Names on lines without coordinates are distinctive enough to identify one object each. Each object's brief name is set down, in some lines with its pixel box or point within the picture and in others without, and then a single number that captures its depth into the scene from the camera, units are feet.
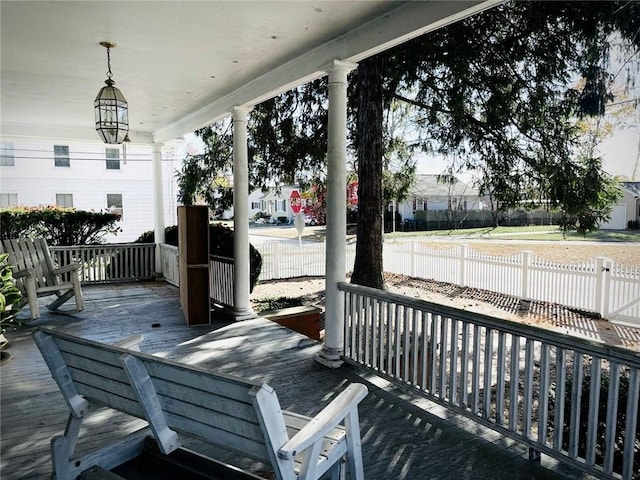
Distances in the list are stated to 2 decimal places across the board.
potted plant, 14.21
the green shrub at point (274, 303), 25.81
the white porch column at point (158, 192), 31.19
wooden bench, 5.31
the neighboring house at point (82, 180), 49.65
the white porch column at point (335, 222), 14.11
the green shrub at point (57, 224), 29.89
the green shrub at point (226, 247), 24.31
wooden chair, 20.93
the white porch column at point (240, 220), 20.27
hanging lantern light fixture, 14.17
